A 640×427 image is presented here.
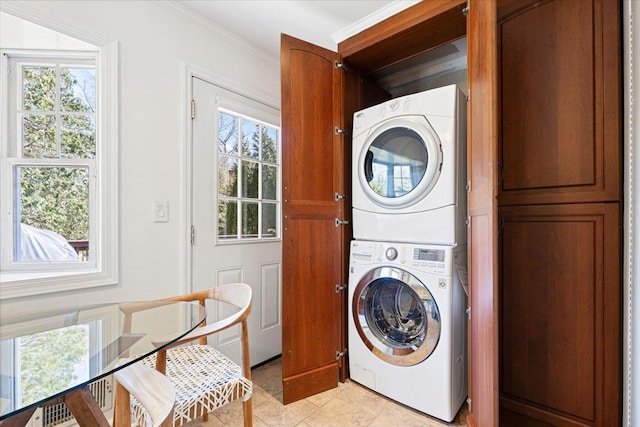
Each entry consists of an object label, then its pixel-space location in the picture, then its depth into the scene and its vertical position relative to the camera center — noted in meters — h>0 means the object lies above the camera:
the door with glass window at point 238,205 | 1.93 +0.05
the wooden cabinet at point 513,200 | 1.31 +0.06
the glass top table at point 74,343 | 0.74 -0.43
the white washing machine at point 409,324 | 1.54 -0.65
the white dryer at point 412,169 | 1.59 +0.25
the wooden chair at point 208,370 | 1.07 -0.68
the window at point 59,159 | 1.46 +0.28
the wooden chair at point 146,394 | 0.63 -0.43
